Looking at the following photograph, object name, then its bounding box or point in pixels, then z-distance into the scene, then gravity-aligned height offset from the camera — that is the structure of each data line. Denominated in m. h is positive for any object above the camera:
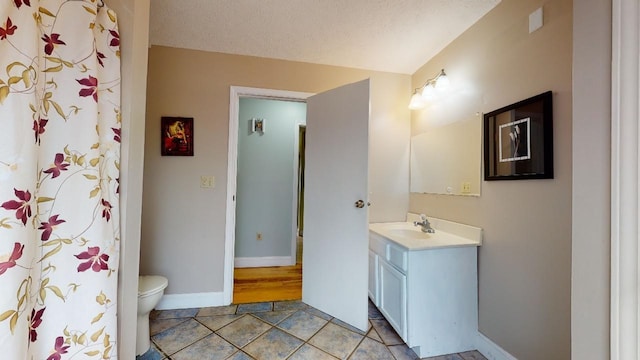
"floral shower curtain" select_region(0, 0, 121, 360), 0.72 +0.00
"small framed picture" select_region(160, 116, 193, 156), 2.27 +0.39
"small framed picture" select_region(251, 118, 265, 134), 3.37 +0.76
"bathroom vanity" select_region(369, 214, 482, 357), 1.69 -0.70
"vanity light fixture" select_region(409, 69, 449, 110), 2.11 +0.85
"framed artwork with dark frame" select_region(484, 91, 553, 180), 1.36 +0.29
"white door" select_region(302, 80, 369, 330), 2.00 -0.16
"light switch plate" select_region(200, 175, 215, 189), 2.35 +0.01
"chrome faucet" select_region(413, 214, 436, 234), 2.03 -0.31
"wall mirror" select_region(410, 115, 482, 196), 1.86 +0.24
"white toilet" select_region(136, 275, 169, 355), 1.60 -0.79
